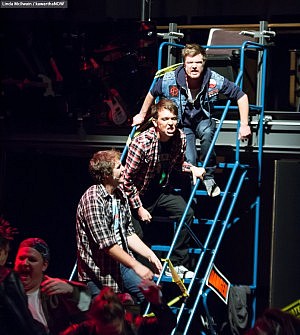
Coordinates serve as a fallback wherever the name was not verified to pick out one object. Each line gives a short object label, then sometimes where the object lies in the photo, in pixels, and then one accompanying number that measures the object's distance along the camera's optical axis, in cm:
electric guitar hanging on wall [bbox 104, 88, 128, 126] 891
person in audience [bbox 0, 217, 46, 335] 540
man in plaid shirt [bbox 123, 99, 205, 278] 708
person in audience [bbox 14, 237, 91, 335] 589
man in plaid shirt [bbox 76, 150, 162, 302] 643
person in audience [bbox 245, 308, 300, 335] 503
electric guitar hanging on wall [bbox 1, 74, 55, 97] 966
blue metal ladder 708
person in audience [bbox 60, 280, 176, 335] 534
